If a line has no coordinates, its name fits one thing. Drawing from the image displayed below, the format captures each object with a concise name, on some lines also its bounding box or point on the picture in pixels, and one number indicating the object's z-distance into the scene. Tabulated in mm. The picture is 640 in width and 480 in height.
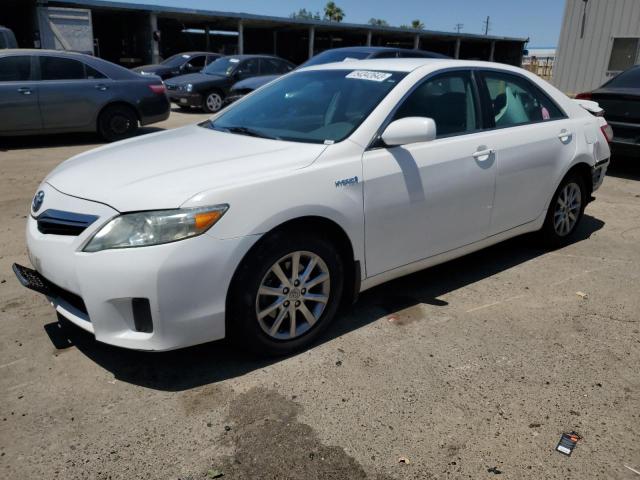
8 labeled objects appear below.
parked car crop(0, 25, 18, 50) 11328
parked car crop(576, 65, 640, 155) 7316
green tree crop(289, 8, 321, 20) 115562
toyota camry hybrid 2602
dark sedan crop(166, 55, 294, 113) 13758
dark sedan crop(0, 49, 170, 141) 8594
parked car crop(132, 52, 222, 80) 17906
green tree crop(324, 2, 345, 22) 76625
